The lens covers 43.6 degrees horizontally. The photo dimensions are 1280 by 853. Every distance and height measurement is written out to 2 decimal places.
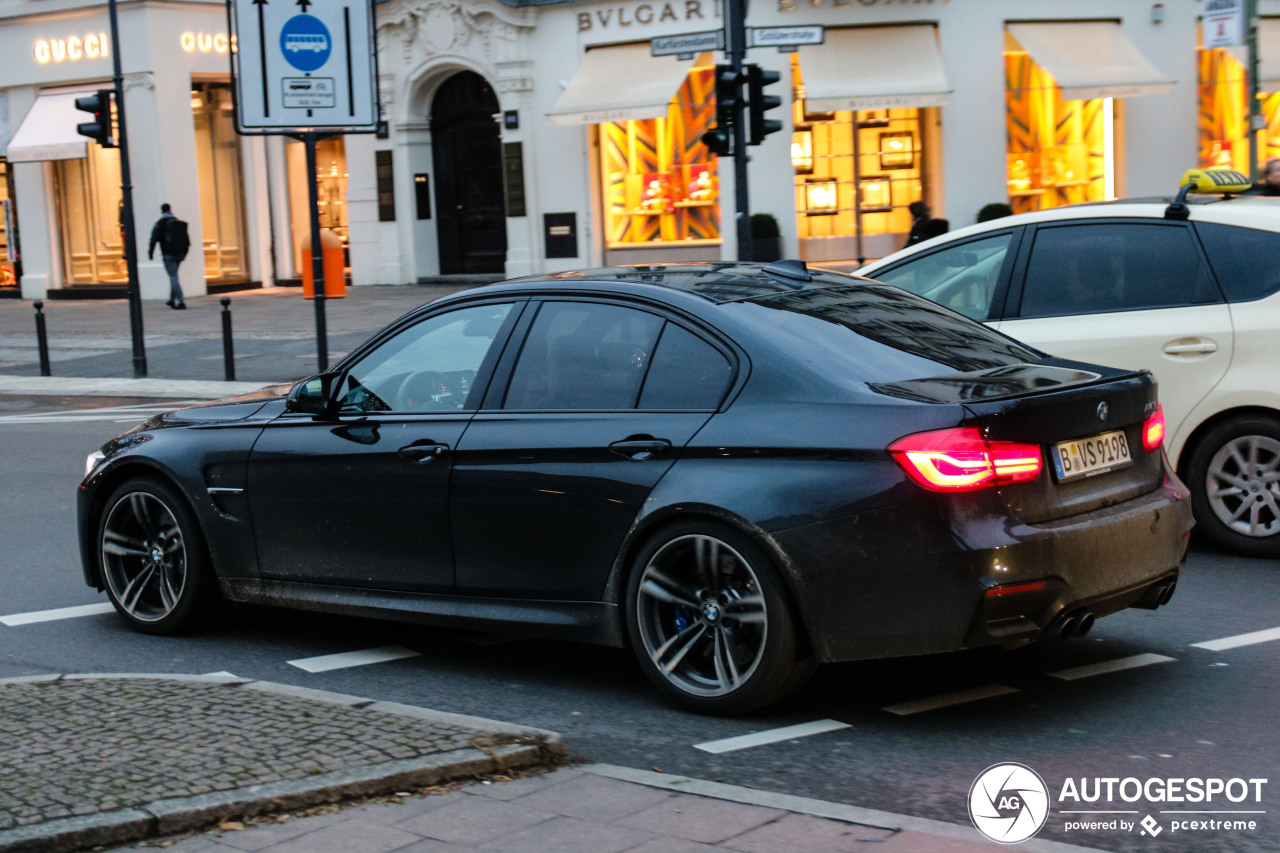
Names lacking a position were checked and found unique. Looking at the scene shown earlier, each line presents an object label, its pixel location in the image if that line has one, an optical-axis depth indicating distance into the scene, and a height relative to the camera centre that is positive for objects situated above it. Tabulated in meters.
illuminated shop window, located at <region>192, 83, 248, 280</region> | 31.70 +1.55
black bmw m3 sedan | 4.89 -0.82
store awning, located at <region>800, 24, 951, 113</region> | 26.08 +2.64
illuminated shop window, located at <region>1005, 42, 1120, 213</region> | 27.33 +1.42
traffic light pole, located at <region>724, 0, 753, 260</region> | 16.77 +1.19
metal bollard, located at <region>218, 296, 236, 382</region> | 18.31 -0.99
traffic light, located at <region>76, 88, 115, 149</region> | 19.67 +1.83
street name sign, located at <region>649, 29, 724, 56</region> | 16.61 +2.04
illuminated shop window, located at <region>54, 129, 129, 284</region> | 31.88 +1.00
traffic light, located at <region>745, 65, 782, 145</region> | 16.61 +1.39
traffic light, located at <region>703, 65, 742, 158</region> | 16.44 +1.35
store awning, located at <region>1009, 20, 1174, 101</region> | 26.62 +2.71
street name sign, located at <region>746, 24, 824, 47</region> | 16.39 +2.06
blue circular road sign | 15.12 +2.02
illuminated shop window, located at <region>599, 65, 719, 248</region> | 27.72 +1.15
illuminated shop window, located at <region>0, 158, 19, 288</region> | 32.94 +0.69
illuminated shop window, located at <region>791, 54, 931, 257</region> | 27.25 +1.09
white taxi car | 7.54 -0.45
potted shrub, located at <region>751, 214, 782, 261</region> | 26.48 +0.01
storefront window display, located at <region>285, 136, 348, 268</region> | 32.47 +1.42
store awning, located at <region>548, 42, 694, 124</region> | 26.92 +2.66
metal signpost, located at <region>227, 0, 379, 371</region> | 14.99 +1.79
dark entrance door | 29.86 +1.41
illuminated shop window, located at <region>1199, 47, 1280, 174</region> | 27.81 +1.81
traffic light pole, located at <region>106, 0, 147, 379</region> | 19.70 +0.21
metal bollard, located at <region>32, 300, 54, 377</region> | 20.09 -0.93
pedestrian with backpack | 28.75 +0.37
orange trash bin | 16.09 -0.11
